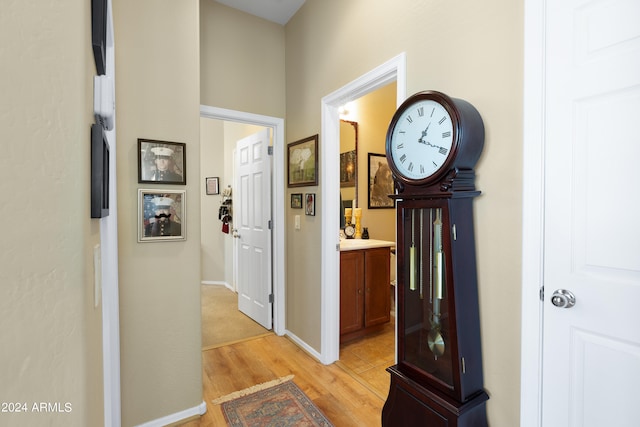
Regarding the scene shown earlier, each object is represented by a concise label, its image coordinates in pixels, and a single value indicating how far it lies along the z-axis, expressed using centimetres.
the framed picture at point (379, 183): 399
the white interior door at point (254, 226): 335
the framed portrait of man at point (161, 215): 194
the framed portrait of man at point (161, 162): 193
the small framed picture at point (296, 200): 296
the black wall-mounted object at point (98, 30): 71
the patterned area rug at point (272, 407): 196
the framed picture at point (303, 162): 272
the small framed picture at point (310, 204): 277
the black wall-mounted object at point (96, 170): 66
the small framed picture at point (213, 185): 539
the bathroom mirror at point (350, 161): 387
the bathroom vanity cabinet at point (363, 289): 295
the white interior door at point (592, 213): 104
